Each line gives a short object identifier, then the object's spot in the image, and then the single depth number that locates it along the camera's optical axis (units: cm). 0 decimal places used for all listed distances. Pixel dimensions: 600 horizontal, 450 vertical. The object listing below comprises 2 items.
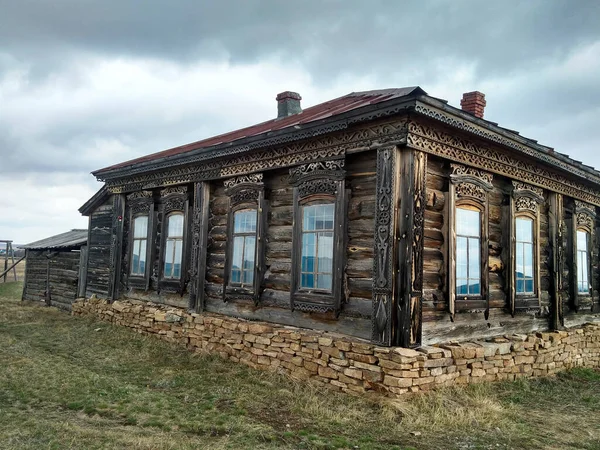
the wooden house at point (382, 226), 710
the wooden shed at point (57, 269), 1577
